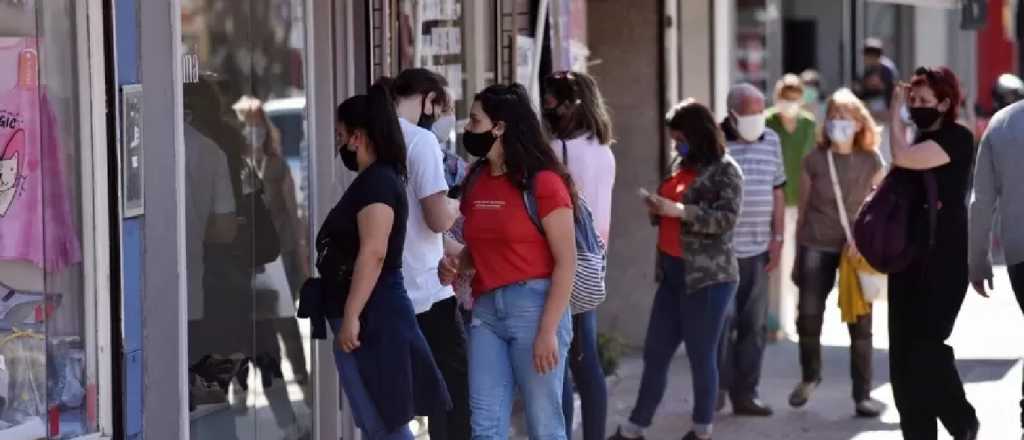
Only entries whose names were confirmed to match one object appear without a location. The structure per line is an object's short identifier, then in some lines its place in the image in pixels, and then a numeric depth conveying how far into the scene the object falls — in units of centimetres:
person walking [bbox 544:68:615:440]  1667
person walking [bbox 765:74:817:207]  2456
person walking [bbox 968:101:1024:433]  1636
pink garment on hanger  1267
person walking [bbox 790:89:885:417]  2072
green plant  2327
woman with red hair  1670
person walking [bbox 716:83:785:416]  2055
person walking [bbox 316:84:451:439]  1329
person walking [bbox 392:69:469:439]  1469
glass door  1518
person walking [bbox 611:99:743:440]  1831
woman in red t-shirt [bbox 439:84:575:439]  1329
